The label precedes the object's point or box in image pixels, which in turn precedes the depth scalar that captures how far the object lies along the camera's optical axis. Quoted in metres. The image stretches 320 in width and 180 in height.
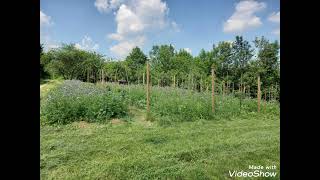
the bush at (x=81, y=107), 2.96
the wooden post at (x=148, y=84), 3.27
